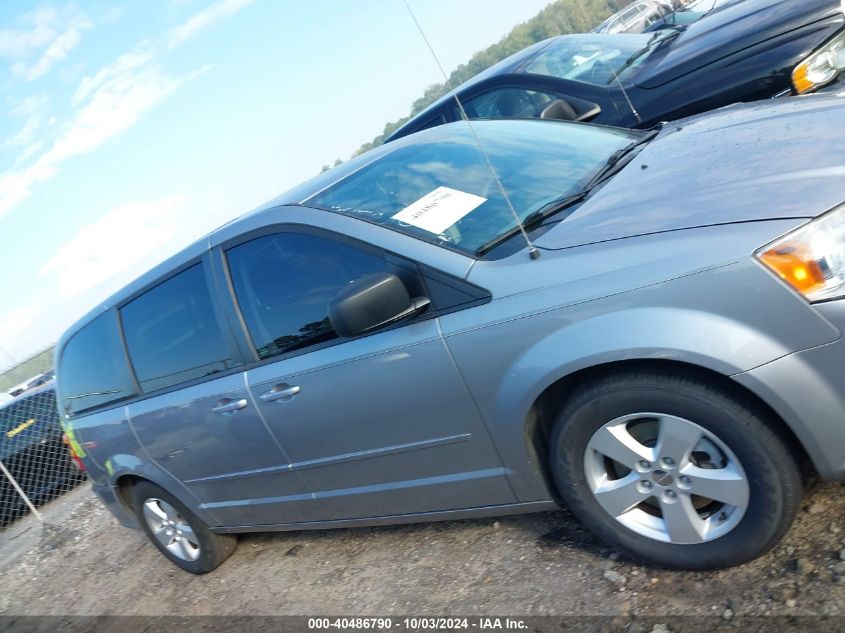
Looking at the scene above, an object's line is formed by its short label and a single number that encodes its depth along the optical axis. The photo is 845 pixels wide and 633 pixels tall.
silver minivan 2.05
